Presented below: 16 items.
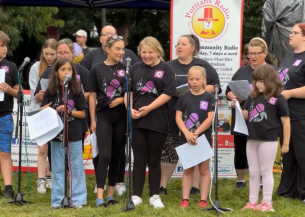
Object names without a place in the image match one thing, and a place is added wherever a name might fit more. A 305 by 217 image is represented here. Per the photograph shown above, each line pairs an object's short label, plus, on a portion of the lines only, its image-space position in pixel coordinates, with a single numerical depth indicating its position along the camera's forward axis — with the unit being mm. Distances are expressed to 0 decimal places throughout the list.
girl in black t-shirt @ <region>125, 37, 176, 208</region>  6016
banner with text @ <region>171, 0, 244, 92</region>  7676
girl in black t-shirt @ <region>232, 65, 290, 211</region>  5832
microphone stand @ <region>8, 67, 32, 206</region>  6164
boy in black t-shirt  6625
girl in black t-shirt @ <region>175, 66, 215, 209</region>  6086
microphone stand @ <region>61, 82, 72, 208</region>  5582
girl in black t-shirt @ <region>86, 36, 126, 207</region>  6035
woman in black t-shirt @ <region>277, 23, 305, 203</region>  6312
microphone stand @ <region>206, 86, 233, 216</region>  5625
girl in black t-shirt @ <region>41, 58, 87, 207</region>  5961
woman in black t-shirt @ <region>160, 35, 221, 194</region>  6797
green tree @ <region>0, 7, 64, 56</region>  15022
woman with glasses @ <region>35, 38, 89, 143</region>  6703
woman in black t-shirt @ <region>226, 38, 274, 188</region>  6820
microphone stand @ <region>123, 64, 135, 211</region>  5598
